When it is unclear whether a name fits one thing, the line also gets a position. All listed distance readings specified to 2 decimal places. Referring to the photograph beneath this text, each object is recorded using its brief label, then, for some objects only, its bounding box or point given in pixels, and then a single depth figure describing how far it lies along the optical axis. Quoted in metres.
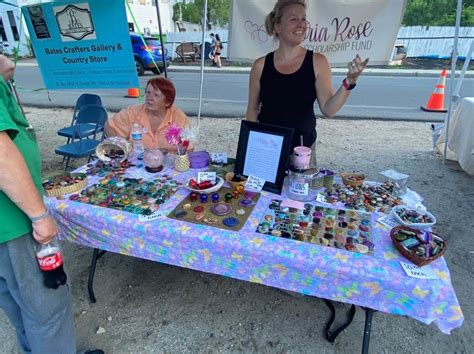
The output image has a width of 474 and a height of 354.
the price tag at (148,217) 1.39
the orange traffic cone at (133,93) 7.64
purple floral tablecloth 1.07
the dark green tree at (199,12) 27.31
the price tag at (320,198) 1.55
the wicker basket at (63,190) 1.61
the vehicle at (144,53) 10.03
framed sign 1.52
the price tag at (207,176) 1.66
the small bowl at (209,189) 1.58
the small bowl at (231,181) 1.64
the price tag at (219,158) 2.05
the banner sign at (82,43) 3.06
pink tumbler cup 1.53
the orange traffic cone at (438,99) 6.09
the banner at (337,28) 3.03
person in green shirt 0.97
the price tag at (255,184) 1.62
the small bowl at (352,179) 1.71
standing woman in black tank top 1.85
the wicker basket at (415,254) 1.08
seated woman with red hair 2.31
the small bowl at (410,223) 1.29
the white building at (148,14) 22.91
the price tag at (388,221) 1.34
